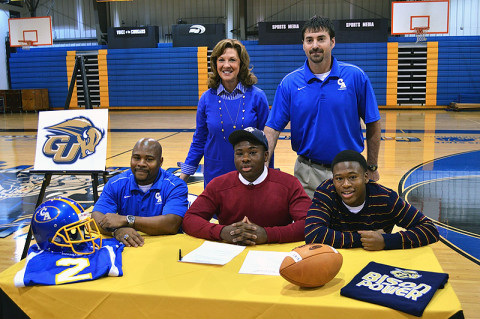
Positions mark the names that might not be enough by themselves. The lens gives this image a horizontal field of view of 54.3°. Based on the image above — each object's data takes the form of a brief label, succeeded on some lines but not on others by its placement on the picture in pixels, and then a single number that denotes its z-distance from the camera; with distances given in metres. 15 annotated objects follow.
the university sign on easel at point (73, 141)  3.95
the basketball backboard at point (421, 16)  16.89
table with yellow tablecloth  1.85
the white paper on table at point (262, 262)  2.18
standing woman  3.56
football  1.97
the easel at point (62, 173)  3.91
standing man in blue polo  3.34
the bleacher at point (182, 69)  18.59
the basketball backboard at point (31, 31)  19.22
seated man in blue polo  2.80
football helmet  2.36
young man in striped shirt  2.46
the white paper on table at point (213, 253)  2.31
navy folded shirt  1.80
